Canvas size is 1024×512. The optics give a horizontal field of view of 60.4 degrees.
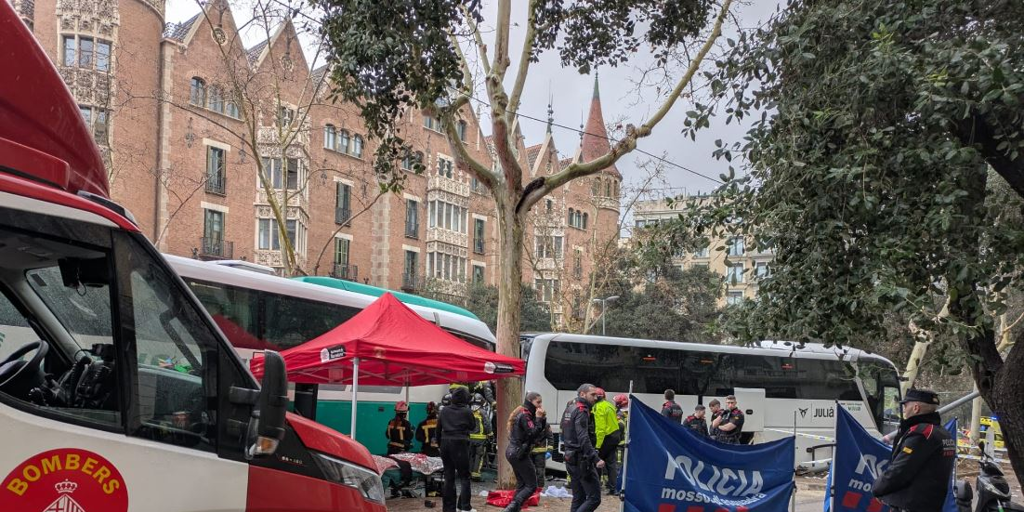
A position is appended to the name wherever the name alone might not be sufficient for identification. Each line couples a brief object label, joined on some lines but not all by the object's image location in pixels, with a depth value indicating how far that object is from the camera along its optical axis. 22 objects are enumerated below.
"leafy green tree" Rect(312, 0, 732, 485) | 13.41
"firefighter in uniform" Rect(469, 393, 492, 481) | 15.05
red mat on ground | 13.98
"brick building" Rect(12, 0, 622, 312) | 32.44
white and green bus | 14.36
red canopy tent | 11.52
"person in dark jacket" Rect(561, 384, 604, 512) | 11.09
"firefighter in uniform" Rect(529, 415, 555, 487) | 14.75
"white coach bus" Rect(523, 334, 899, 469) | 21.31
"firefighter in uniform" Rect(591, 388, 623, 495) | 13.64
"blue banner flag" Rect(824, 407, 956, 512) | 10.06
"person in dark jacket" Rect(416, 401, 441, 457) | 15.55
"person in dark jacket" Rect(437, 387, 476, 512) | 11.69
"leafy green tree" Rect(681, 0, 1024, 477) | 7.14
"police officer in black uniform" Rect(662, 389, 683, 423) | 16.84
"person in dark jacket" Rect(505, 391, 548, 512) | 11.58
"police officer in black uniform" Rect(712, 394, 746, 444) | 16.59
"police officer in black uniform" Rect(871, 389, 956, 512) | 7.71
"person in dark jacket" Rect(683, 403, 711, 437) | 16.66
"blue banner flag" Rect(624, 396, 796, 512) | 9.31
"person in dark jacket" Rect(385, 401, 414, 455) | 14.97
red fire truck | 3.31
